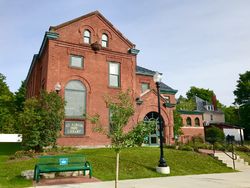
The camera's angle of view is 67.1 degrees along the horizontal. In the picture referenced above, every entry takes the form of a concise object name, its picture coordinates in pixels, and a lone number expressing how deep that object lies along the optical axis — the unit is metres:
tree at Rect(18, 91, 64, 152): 13.12
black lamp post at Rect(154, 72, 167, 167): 11.32
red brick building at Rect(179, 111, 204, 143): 32.39
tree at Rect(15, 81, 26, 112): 44.61
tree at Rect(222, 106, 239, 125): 56.58
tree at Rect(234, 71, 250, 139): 44.51
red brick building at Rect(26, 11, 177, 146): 16.86
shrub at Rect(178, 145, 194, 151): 16.19
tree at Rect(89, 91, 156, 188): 6.66
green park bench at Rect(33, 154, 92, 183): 8.19
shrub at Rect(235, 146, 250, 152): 18.92
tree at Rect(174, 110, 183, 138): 27.13
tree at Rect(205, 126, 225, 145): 34.89
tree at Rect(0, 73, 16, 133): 38.90
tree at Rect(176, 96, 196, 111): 44.64
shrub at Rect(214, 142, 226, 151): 17.77
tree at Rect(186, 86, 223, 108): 63.03
